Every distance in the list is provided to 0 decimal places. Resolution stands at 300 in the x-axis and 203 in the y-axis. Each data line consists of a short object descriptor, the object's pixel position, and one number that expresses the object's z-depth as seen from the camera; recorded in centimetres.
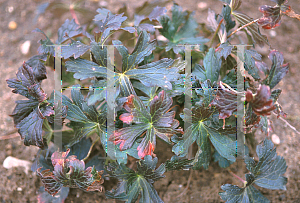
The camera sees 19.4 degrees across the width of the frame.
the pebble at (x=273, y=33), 115
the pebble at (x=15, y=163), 104
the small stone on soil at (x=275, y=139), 106
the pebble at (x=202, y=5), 119
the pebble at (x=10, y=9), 118
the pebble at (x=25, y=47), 116
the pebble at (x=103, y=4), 119
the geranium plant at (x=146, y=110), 93
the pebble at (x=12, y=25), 118
